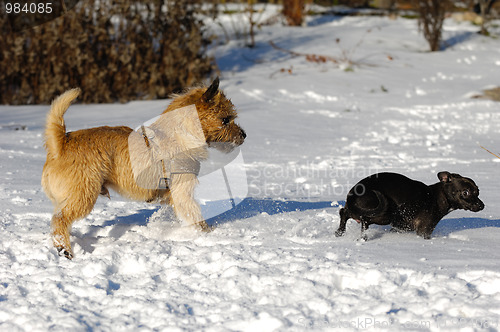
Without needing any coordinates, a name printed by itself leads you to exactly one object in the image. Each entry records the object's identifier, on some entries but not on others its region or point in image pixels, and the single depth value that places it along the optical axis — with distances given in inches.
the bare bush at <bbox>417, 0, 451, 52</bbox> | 483.7
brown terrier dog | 151.7
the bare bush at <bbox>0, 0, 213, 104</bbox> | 387.9
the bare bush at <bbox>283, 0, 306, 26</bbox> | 597.8
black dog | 154.8
